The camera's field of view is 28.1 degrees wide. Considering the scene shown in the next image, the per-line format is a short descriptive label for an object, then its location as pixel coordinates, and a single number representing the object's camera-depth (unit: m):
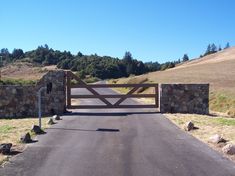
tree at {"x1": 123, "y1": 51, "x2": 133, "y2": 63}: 133.43
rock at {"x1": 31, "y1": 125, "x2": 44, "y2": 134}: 14.72
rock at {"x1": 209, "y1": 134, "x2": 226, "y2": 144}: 12.67
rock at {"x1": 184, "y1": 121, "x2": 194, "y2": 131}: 15.79
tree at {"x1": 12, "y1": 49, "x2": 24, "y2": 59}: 176.68
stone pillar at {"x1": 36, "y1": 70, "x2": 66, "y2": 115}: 22.39
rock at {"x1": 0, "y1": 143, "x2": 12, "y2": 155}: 10.97
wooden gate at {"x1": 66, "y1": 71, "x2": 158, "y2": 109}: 22.75
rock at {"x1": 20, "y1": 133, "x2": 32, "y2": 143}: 12.86
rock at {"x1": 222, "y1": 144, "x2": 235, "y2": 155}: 11.01
